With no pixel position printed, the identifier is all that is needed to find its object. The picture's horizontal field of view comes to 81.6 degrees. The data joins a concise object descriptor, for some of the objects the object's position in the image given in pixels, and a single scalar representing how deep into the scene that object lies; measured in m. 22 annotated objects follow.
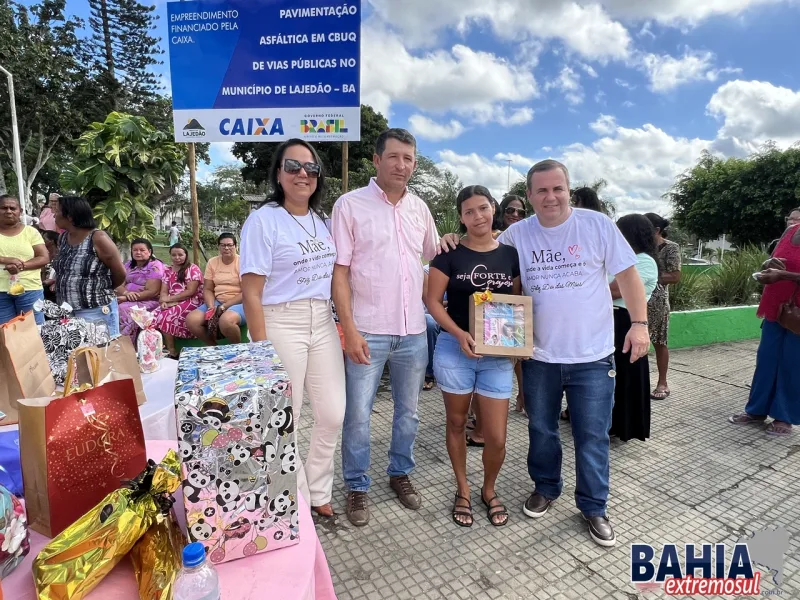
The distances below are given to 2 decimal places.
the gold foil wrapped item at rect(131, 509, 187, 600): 1.05
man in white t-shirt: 2.44
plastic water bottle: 1.02
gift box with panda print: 1.14
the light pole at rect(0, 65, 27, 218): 16.27
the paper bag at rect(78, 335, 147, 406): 2.01
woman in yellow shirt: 4.43
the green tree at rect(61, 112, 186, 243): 8.11
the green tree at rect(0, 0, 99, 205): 19.27
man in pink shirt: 2.51
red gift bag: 1.21
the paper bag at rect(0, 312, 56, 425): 1.72
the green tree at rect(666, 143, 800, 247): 20.61
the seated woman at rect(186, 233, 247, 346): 4.77
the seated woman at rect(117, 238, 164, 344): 5.61
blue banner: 4.24
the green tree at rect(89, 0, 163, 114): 27.25
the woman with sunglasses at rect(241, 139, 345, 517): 2.22
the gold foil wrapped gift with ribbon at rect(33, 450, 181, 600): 1.01
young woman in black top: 2.54
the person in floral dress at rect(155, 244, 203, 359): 5.37
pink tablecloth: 1.08
